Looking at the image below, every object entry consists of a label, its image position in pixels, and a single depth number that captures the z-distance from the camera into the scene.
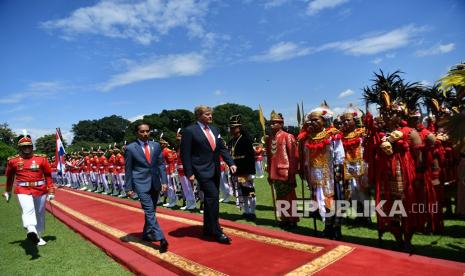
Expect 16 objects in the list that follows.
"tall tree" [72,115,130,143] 92.12
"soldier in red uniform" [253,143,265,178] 19.20
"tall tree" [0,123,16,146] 80.32
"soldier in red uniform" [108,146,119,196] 15.89
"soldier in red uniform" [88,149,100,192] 18.48
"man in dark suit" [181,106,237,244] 5.56
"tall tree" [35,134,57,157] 73.38
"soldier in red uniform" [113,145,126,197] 15.16
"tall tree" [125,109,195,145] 59.62
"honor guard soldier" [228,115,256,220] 7.65
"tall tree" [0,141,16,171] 63.69
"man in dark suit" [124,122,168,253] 5.51
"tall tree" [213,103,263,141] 64.06
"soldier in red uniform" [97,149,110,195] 17.19
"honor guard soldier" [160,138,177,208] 11.05
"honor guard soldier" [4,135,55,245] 6.20
